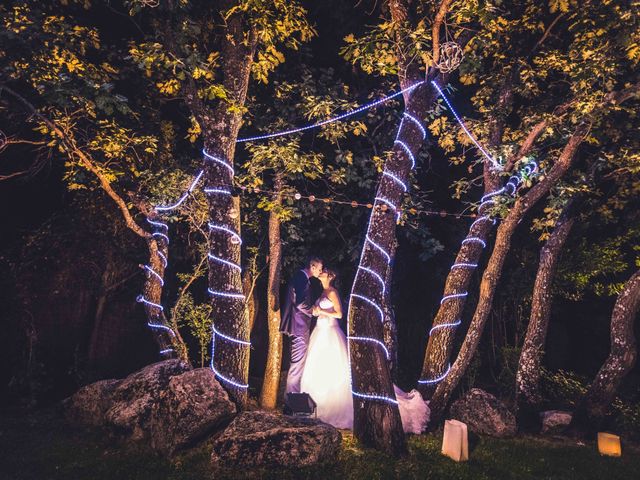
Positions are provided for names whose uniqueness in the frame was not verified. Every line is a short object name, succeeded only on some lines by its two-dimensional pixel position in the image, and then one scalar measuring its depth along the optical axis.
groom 8.21
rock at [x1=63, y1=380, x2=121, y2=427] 7.16
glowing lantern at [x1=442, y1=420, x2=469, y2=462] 5.66
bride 6.84
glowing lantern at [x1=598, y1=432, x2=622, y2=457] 6.38
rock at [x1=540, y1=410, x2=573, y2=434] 7.34
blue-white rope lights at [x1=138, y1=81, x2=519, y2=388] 6.24
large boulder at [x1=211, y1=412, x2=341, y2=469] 5.16
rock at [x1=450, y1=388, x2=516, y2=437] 6.96
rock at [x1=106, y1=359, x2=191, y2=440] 6.31
